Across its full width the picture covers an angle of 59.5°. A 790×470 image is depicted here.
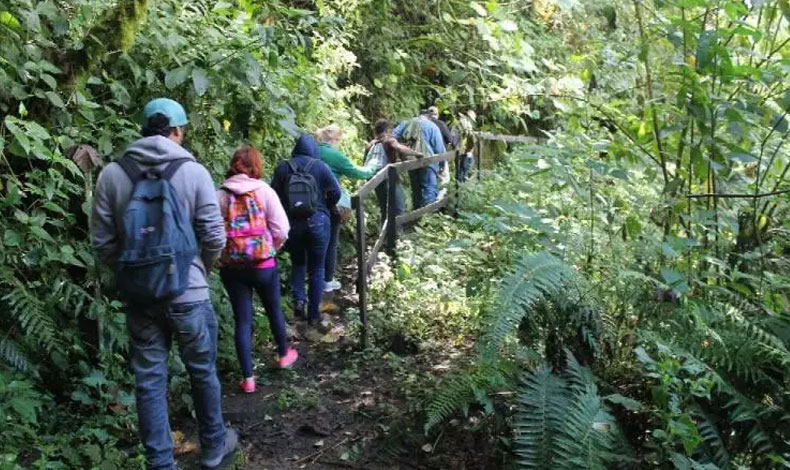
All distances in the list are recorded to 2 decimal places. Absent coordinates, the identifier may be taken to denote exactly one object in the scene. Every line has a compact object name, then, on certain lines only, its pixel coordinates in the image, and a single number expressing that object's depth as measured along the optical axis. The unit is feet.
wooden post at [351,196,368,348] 19.94
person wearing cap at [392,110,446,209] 33.47
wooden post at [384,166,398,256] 26.07
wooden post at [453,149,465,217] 33.18
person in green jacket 24.26
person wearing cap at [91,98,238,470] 12.35
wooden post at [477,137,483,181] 42.37
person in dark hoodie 21.26
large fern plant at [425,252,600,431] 12.60
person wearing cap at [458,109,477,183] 39.14
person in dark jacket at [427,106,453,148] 36.11
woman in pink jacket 16.71
